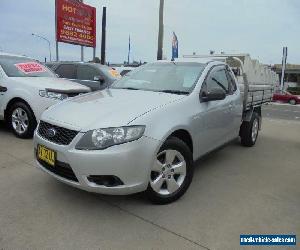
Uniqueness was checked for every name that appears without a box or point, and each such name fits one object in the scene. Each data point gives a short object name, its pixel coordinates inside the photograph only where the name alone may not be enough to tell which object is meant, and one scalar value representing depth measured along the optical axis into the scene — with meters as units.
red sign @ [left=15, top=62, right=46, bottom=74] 5.05
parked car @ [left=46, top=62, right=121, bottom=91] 6.78
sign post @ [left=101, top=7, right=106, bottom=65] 13.60
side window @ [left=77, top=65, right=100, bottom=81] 6.90
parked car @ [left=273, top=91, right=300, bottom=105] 21.07
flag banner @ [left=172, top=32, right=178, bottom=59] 16.09
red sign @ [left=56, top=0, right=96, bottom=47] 12.71
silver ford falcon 2.30
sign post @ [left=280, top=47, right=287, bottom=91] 27.10
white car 4.47
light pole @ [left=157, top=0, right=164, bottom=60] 13.16
